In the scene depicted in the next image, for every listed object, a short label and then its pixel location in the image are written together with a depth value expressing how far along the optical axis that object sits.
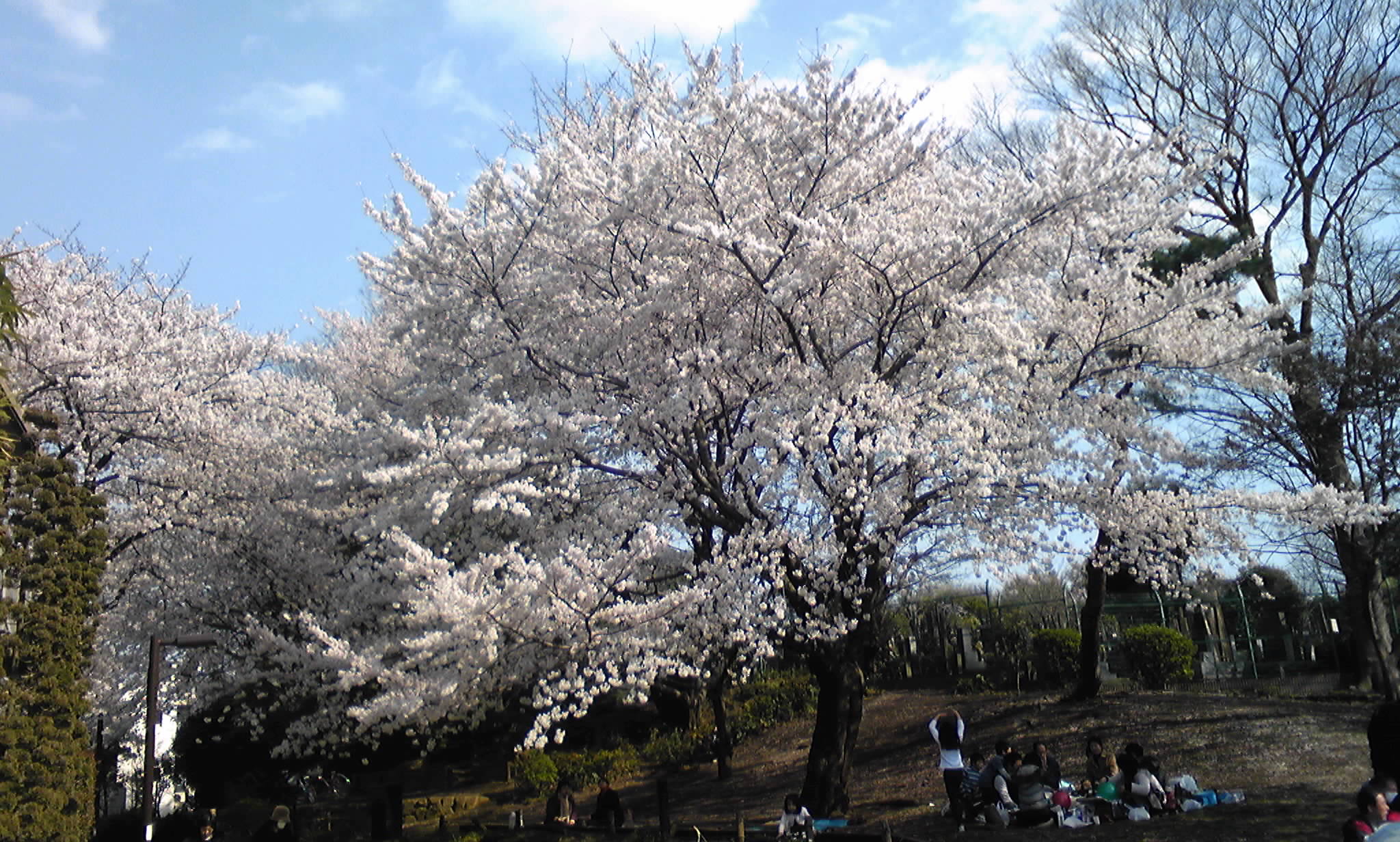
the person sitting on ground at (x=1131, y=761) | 9.80
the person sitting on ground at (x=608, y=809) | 11.78
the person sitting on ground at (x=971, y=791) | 10.12
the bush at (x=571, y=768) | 16.31
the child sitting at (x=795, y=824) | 9.57
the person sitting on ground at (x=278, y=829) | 12.27
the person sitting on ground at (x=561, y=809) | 12.17
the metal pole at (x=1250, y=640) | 18.11
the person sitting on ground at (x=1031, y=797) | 9.55
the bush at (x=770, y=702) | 17.91
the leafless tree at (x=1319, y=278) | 13.77
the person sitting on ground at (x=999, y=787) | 9.74
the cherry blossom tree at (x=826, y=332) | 9.44
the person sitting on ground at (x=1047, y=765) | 10.16
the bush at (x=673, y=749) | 16.86
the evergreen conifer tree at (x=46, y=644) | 12.67
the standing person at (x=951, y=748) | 10.12
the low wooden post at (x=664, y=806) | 10.72
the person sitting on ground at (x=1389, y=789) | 6.81
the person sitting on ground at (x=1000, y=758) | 10.11
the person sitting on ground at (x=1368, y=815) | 6.65
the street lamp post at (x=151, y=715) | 12.64
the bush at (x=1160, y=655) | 16.64
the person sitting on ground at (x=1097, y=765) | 10.57
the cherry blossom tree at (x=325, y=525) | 9.24
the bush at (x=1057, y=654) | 17.23
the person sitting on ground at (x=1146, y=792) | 9.54
